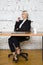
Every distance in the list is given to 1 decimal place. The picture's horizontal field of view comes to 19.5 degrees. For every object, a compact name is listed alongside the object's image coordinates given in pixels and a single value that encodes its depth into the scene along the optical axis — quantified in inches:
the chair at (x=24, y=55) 122.5
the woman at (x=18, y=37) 117.4
